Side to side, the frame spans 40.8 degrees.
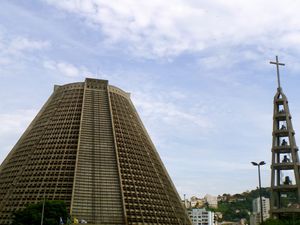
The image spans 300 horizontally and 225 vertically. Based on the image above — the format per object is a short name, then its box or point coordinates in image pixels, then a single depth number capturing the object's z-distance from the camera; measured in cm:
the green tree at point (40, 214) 5309
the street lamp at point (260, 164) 3902
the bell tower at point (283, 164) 5566
